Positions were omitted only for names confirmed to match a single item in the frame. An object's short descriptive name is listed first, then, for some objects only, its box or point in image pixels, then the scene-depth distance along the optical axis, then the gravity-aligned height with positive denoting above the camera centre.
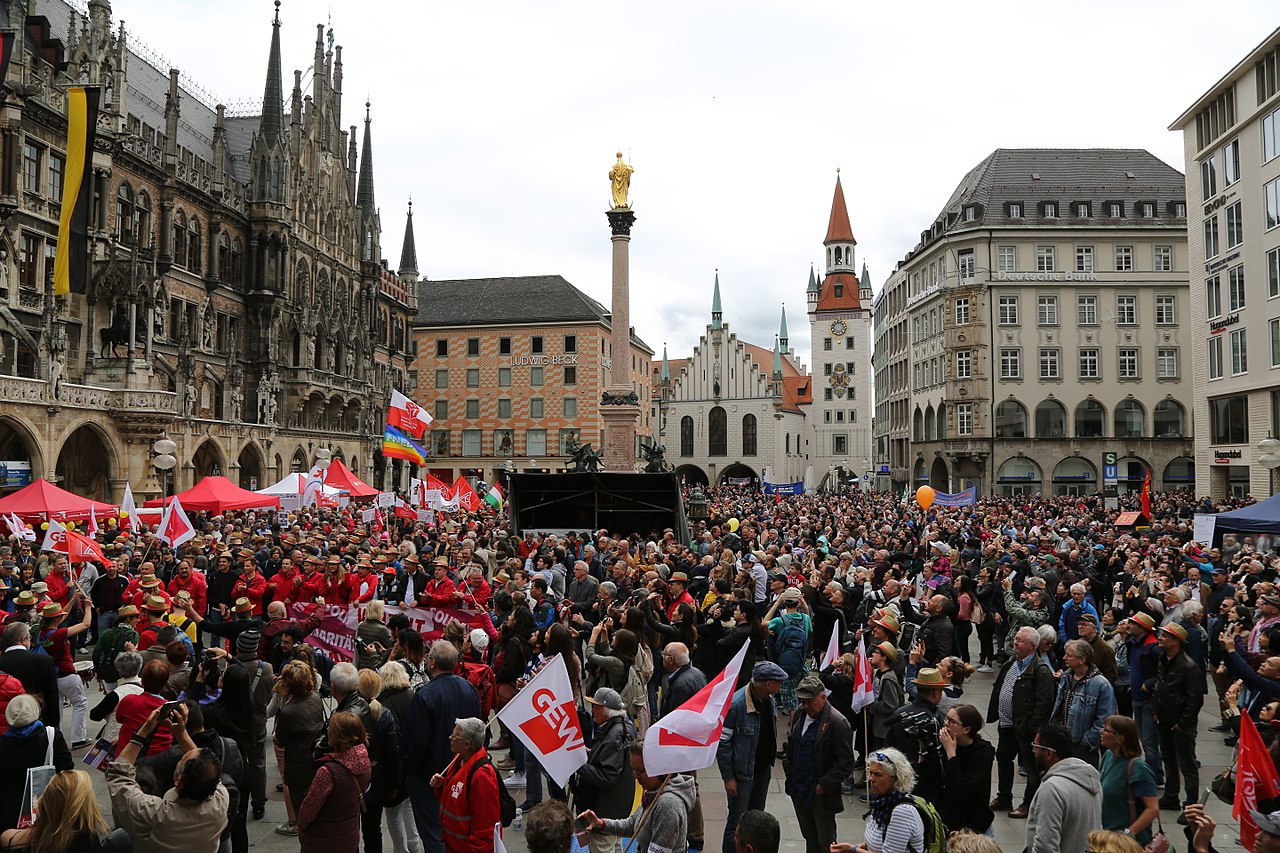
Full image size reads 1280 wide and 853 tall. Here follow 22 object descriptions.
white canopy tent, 26.87 -0.30
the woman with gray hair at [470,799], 6.11 -2.01
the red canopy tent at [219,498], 24.75 -0.45
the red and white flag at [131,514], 20.23 -0.70
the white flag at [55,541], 16.27 -1.01
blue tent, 17.88 -0.71
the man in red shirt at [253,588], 12.89 -1.44
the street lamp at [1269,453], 23.19 +0.70
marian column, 37.41 +4.94
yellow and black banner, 22.03 +6.59
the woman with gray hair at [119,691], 7.30 -1.60
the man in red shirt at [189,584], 13.44 -1.43
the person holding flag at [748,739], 7.35 -1.98
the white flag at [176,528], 17.62 -0.86
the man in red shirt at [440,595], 11.19 -1.32
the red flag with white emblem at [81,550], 16.02 -1.15
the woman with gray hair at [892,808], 5.28 -1.81
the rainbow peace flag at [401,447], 30.71 +1.08
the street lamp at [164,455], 24.47 +0.66
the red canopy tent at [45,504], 19.92 -0.48
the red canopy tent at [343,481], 31.05 +0.00
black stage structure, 25.92 -0.61
